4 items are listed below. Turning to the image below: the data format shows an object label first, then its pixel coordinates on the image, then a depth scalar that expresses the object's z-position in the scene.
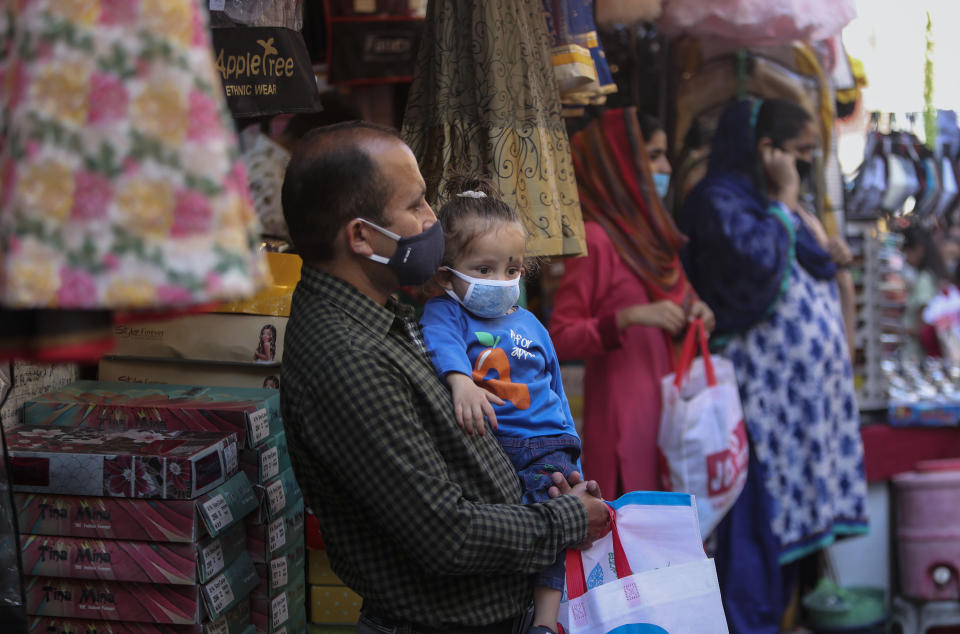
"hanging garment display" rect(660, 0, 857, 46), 3.58
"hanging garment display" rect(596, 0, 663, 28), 3.50
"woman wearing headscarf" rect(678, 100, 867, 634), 3.84
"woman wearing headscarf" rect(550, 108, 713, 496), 3.41
